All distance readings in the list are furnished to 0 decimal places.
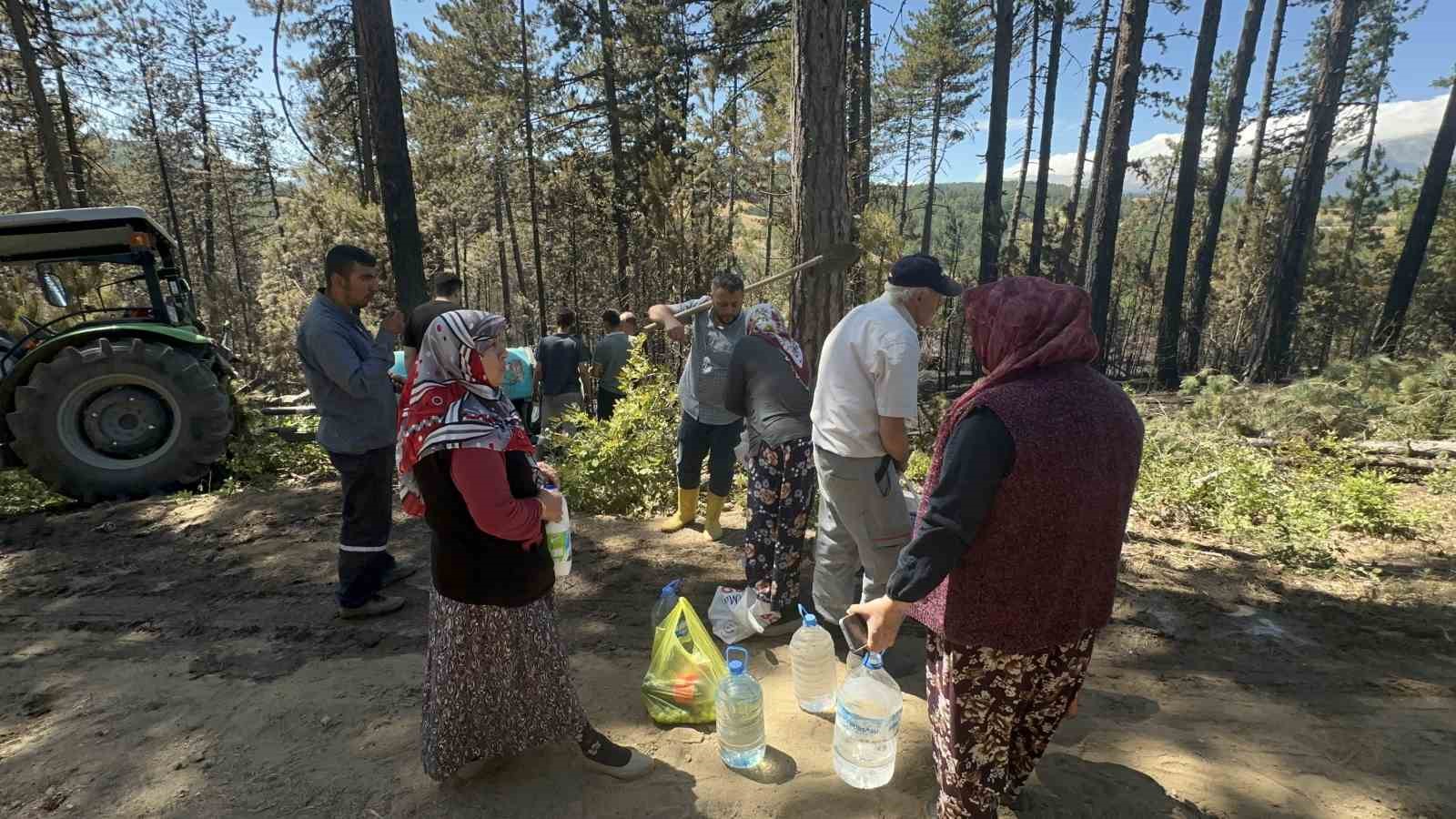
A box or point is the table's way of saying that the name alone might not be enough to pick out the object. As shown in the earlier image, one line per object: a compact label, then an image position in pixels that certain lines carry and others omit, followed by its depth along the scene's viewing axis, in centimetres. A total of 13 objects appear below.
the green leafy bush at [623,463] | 564
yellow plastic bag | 282
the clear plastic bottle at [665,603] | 321
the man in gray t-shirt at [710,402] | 438
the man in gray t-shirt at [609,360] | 750
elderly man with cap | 267
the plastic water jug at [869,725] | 238
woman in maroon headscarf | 164
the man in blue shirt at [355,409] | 342
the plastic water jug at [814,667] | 292
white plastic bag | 357
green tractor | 550
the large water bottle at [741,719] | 254
